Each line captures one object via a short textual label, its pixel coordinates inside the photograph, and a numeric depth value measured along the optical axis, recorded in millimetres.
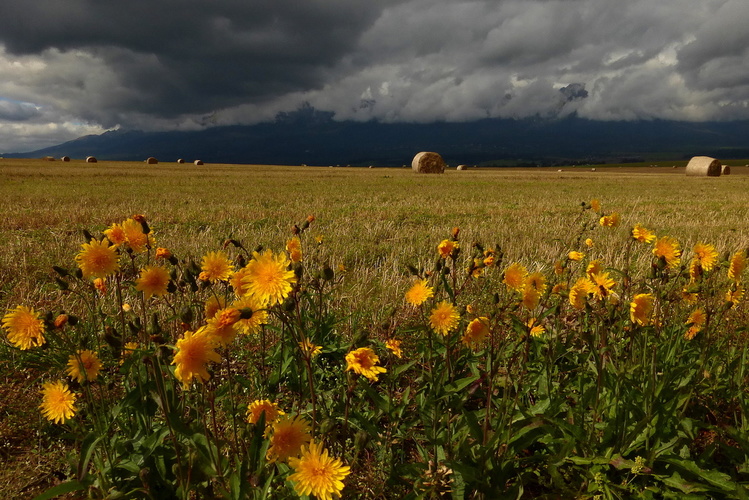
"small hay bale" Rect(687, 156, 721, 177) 36812
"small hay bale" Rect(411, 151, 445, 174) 36625
